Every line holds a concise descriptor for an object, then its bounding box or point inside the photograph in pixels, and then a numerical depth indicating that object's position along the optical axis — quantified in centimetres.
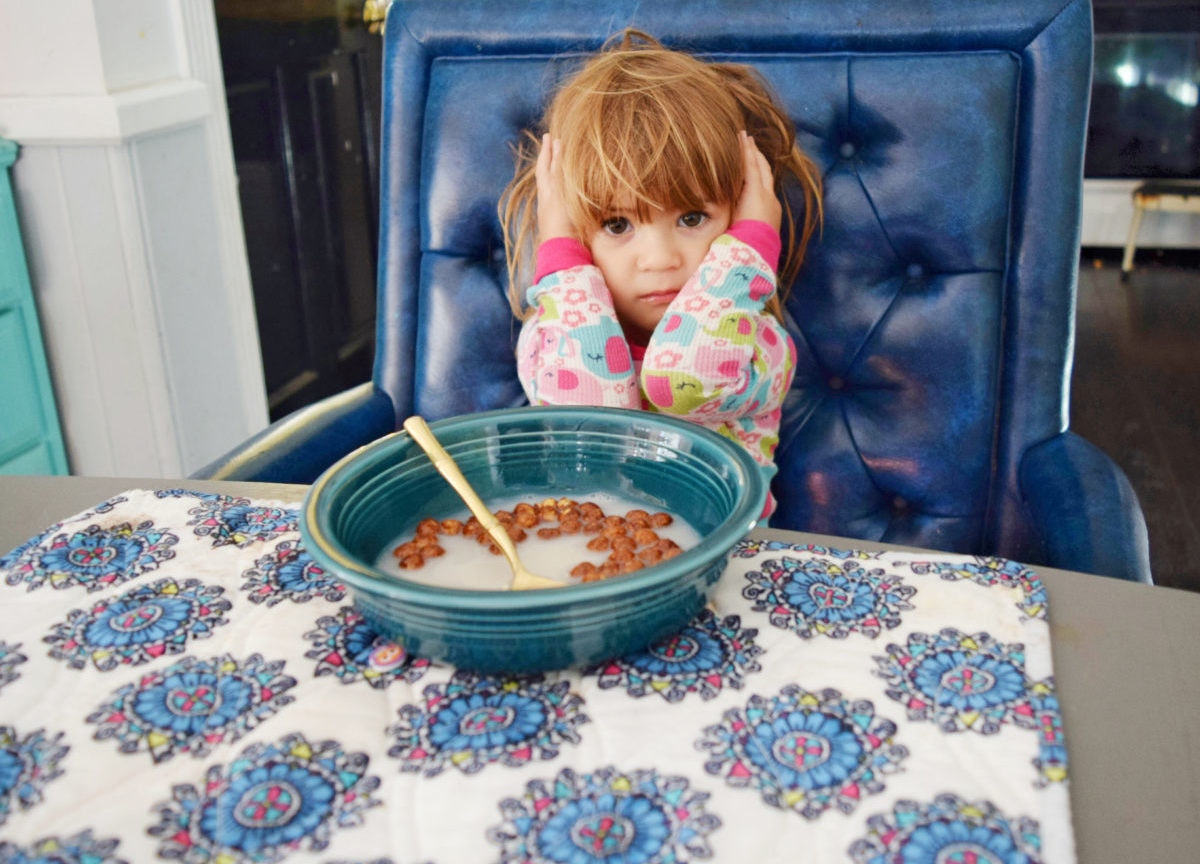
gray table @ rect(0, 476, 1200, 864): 49
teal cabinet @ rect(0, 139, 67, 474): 193
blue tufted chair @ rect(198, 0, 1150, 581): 119
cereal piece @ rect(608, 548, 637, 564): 64
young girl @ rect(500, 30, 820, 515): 107
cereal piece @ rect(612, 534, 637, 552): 66
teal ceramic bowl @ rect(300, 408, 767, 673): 56
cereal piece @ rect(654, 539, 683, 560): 65
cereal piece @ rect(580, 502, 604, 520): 71
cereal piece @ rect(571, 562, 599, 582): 63
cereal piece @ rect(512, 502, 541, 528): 71
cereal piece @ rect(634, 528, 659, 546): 66
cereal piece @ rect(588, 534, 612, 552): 67
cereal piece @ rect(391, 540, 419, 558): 68
